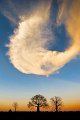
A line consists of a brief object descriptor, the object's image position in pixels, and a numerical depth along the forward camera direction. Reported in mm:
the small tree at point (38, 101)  82062
